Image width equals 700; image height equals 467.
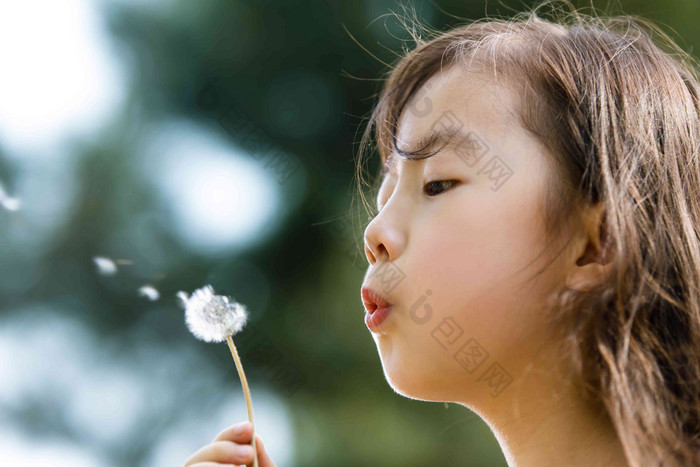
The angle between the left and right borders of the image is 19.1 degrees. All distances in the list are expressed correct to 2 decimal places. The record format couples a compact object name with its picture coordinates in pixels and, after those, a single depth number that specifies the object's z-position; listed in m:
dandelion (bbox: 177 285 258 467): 0.80
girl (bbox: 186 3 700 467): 0.80
